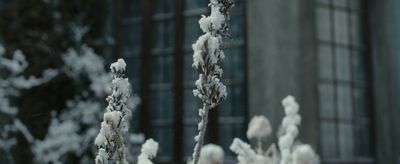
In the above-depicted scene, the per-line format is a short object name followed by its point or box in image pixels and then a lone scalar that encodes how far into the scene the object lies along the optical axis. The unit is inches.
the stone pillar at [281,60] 208.4
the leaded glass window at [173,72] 224.2
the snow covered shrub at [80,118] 233.8
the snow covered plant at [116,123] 66.7
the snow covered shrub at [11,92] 231.0
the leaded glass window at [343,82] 219.6
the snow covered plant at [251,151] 115.8
